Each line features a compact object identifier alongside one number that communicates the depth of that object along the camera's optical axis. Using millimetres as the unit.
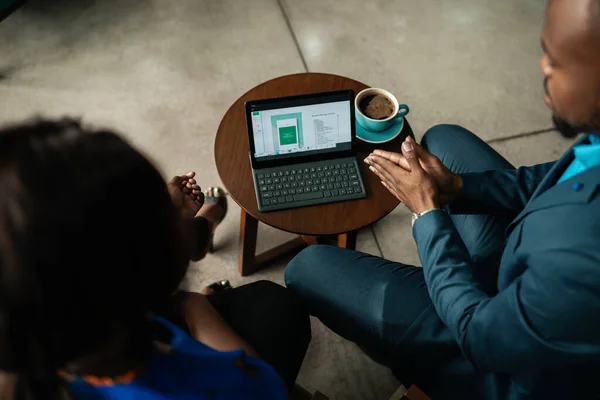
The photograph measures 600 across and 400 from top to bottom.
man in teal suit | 731
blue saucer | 1316
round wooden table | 1224
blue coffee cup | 1289
